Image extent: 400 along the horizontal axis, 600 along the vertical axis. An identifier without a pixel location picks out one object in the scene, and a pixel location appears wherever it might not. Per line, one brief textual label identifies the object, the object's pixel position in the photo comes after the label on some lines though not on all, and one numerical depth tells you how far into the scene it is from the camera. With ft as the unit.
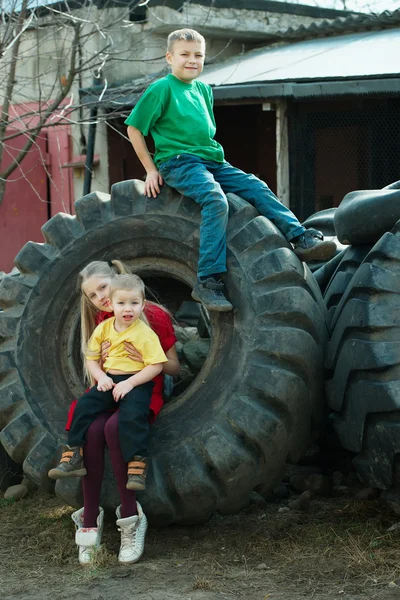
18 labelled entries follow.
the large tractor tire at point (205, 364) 24.27
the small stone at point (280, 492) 27.84
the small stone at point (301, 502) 26.60
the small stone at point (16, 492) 29.81
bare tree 53.83
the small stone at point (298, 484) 28.16
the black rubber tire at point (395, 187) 28.97
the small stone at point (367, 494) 26.64
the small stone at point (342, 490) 27.82
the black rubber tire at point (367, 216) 26.01
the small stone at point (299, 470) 29.40
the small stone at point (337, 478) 28.70
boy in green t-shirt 26.12
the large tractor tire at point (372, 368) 23.05
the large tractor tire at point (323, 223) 35.95
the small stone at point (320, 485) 27.80
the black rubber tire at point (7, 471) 30.67
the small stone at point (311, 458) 30.17
